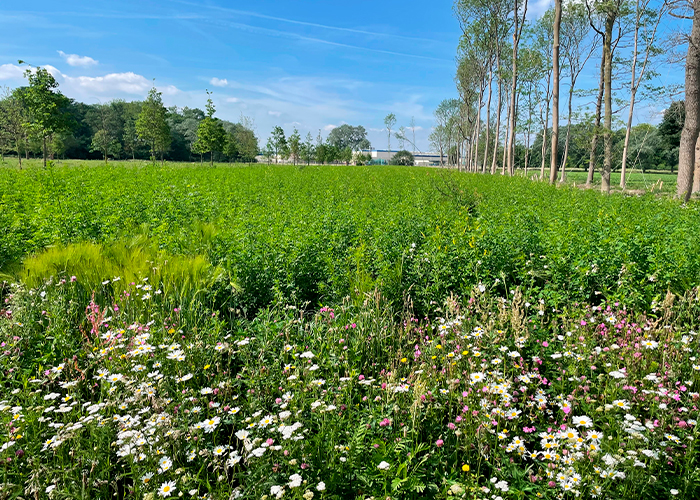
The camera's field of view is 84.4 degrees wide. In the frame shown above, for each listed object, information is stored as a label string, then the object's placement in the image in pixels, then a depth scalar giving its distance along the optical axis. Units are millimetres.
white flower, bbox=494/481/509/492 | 1892
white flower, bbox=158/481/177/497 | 1844
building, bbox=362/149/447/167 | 153575
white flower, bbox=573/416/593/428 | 2109
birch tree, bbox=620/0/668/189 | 24188
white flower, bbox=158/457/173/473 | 1953
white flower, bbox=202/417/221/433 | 2225
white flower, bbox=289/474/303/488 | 1727
